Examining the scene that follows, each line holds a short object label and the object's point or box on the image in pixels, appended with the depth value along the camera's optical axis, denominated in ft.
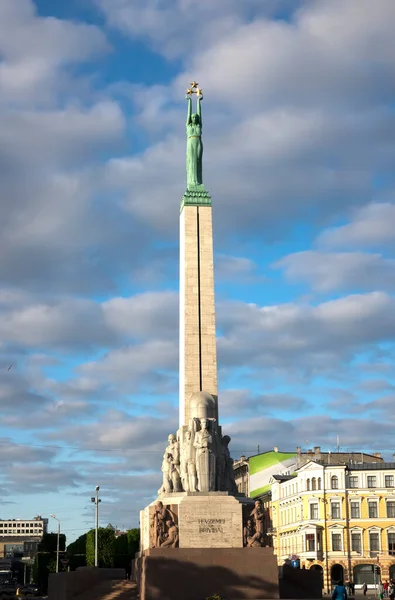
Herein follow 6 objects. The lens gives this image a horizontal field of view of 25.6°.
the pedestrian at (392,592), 151.09
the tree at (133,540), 301.02
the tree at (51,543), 347.77
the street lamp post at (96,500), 208.69
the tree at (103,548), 254.27
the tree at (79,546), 352.77
